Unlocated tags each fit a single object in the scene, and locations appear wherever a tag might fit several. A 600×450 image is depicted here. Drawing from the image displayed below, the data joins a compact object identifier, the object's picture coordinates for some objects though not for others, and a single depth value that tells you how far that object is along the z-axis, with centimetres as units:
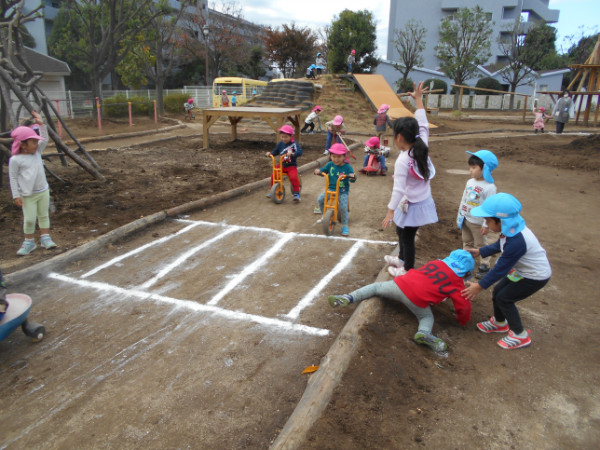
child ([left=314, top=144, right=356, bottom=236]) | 604
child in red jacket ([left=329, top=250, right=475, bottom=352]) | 353
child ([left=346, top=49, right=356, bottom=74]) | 2832
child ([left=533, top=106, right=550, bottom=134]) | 1991
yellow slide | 2450
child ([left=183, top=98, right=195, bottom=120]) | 2486
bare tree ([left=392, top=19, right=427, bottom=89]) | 3609
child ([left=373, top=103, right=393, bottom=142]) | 1207
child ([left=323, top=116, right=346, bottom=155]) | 845
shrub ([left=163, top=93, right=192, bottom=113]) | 2750
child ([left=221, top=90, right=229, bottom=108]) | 2934
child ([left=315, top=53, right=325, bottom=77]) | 2864
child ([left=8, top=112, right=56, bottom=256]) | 517
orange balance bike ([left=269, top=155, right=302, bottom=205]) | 758
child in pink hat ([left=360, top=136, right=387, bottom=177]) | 1027
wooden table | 1277
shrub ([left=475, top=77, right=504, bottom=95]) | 4138
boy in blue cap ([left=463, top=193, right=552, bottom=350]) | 318
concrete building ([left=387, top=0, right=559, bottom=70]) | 4791
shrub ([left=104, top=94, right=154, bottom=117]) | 2277
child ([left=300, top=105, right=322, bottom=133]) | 1745
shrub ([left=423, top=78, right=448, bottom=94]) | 4072
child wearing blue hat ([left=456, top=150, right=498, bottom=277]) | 459
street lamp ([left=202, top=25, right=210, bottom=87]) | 2840
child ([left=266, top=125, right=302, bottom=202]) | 749
